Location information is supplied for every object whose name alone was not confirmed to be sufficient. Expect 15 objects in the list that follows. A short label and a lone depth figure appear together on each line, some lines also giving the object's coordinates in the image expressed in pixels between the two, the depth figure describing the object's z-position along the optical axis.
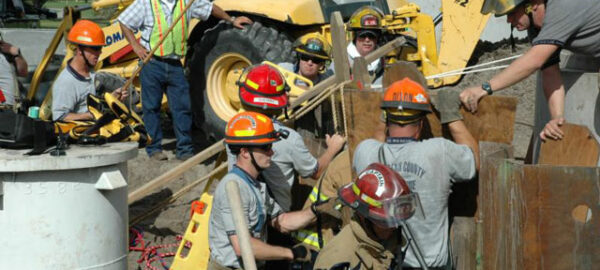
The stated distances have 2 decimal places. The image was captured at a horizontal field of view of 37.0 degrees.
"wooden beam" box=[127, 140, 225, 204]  7.18
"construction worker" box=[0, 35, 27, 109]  7.92
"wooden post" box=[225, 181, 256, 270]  4.08
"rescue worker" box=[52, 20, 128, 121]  7.01
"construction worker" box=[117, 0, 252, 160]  9.02
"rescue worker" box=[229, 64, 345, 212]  5.64
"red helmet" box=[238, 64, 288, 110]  5.73
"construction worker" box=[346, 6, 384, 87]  8.34
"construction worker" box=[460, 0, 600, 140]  5.02
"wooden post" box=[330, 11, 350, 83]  6.18
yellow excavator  9.11
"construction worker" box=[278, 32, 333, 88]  7.50
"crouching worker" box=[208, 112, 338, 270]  4.76
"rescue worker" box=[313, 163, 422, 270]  4.22
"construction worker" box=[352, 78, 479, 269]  4.77
